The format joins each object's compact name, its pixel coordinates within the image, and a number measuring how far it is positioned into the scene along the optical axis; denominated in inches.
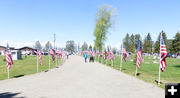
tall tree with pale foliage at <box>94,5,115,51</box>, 2105.4
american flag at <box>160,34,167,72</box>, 360.8
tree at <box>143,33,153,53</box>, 3989.2
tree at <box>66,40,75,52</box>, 6988.2
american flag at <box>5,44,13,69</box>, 441.0
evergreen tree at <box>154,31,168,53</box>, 3179.1
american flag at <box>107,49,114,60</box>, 838.7
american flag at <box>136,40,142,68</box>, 469.4
